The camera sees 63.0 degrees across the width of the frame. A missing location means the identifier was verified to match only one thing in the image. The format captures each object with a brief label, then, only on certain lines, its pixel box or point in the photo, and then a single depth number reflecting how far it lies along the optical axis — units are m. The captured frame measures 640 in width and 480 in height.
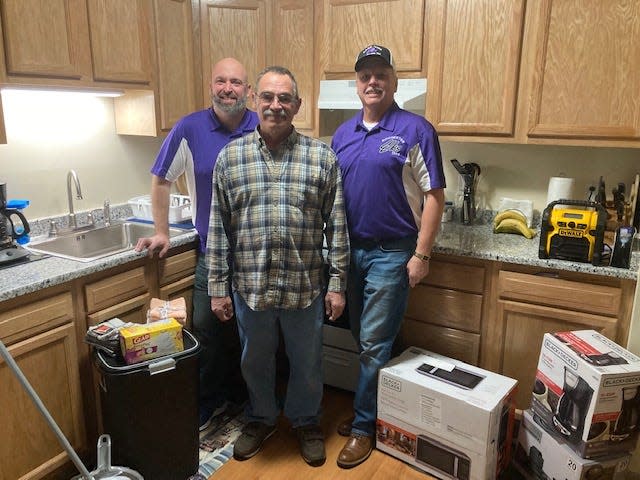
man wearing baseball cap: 1.94
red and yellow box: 1.82
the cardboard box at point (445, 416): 1.91
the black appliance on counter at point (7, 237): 1.95
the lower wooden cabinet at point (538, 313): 2.04
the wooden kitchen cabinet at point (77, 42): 1.92
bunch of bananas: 2.50
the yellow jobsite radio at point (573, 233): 2.03
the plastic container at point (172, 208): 2.57
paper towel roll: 2.48
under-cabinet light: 2.01
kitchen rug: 2.13
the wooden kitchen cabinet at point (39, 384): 1.74
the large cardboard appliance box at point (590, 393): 1.70
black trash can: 1.81
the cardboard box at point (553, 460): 1.77
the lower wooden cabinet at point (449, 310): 2.29
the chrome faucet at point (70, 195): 2.37
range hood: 2.41
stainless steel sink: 2.36
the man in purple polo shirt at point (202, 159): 2.20
